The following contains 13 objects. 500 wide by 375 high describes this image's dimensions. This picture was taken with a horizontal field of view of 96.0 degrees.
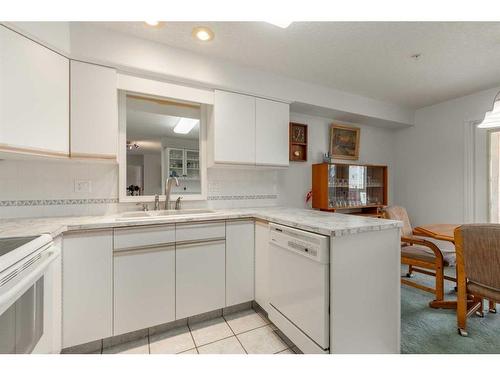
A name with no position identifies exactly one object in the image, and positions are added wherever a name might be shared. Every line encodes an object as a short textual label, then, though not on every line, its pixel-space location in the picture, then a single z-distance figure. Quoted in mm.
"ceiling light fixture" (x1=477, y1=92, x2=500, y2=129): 1769
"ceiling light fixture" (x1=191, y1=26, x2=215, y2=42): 1786
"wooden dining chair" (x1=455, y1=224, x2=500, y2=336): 1479
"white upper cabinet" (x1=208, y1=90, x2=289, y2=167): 2260
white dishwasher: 1319
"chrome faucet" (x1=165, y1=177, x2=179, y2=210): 2246
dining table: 1944
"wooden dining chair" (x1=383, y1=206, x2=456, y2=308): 2070
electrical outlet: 1947
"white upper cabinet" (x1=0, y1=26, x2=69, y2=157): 1348
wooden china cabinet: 3043
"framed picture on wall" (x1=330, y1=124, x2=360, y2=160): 3328
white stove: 861
